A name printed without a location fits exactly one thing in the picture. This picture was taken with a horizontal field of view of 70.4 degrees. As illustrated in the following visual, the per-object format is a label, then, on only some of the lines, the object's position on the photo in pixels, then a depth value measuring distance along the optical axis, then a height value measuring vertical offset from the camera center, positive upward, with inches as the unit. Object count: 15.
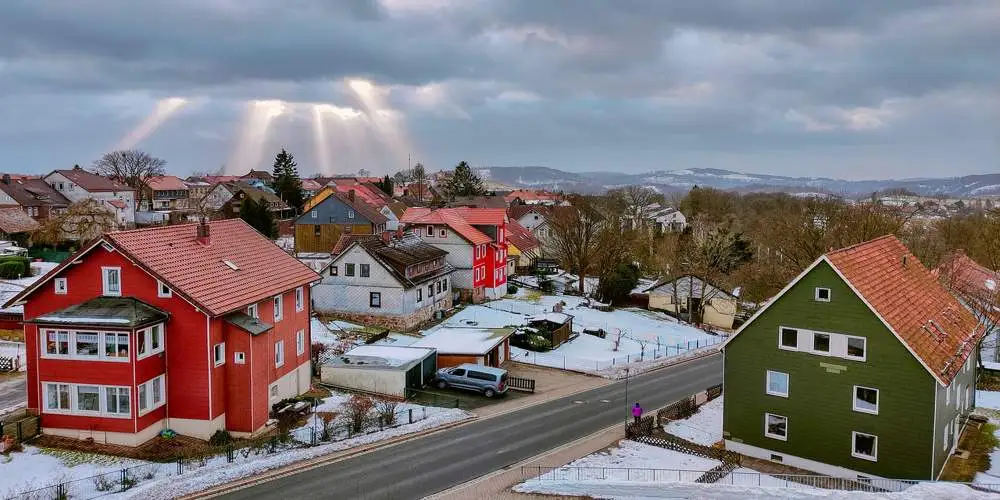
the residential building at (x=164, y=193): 5738.2 +52.3
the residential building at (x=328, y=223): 3326.8 -107.7
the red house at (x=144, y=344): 1077.1 -227.0
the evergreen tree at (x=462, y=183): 6200.8 +156.3
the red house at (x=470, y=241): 2576.3 -150.3
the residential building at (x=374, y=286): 2111.2 -259.7
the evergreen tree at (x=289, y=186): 4945.9 +99.6
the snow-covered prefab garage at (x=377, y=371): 1475.1 -359.7
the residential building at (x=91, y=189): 4271.7 +60.5
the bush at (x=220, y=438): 1127.0 -380.9
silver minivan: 1525.6 -386.2
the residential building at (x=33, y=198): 3607.3 +4.5
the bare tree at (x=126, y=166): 5816.9 +274.4
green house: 1056.2 -272.4
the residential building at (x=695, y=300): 2758.4 -389.1
